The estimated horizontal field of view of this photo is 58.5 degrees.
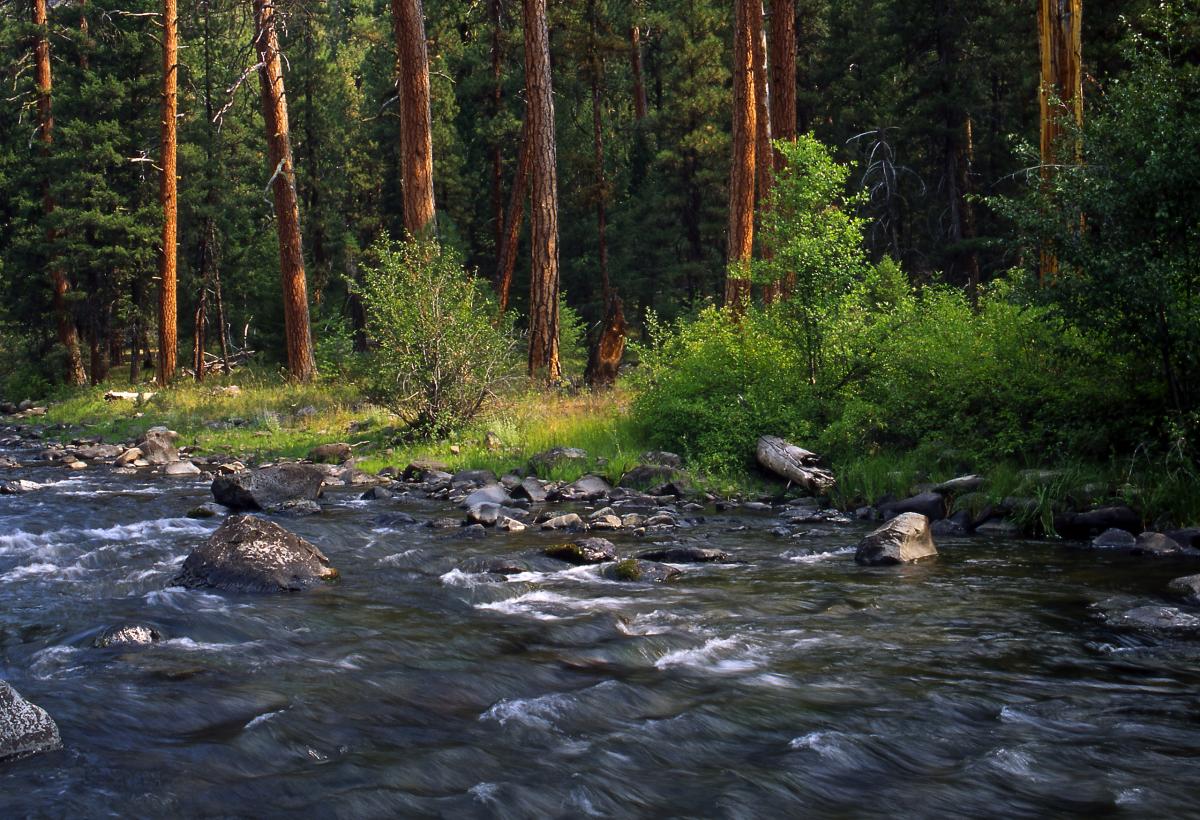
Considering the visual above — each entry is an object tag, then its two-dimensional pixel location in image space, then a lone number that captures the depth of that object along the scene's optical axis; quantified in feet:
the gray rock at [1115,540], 30.73
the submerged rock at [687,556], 30.25
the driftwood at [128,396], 82.93
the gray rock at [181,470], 52.14
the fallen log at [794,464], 39.65
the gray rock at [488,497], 40.04
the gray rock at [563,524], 36.04
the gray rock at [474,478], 44.16
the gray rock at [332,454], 51.37
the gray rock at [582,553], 30.22
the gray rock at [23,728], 16.74
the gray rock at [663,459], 43.38
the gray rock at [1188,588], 23.94
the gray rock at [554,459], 45.60
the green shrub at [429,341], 49.85
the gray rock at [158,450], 57.36
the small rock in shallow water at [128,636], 22.86
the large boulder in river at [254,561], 27.99
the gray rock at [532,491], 41.60
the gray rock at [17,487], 45.55
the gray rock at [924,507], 35.22
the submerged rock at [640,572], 28.32
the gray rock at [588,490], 41.70
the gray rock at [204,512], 38.60
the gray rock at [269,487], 41.01
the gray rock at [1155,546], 28.73
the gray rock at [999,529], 33.06
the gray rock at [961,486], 35.60
